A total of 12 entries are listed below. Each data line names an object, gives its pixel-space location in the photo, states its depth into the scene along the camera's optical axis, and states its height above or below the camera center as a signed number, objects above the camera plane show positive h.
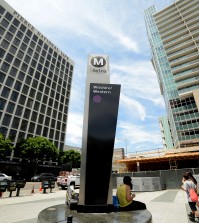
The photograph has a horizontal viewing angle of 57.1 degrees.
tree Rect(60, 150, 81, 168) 52.25 +9.08
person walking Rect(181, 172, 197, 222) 5.90 +0.19
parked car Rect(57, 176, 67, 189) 19.30 +1.04
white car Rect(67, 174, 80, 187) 18.11 +1.18
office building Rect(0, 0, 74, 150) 45.38 +28.78
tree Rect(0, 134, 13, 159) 33.59 +7.69
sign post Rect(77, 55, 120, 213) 5.29 +1.26
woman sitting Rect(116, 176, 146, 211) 5.18 -0.12
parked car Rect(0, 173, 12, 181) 22.60 +1.63
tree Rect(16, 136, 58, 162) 40.31 +8.80
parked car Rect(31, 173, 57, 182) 31.12 +2.28
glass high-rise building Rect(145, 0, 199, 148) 47.16 +38.66
